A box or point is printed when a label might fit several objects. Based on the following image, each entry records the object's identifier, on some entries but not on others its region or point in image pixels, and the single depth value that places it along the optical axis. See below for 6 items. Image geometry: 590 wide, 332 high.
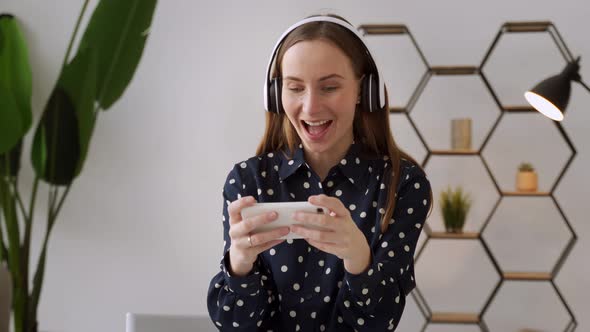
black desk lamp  2.41
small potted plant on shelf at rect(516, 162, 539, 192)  2.88
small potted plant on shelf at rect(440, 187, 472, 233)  2.88
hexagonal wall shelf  2.97
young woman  1.53
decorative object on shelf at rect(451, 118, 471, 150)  2.88
